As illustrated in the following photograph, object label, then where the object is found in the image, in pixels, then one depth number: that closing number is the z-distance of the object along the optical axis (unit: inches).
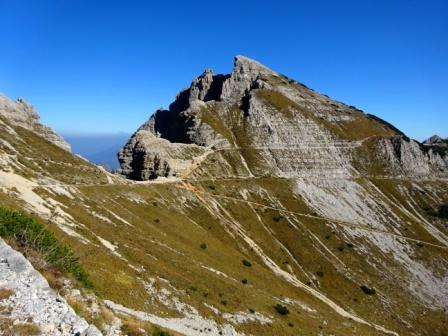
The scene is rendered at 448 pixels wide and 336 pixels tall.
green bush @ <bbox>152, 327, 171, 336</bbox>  1032.1
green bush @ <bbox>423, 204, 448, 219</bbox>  6860.2
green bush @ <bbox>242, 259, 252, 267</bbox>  3617.6
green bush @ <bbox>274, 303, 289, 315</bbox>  2630.9
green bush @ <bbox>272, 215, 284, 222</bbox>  5259.8
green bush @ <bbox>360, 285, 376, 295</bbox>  4296.3
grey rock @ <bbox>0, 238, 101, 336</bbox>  733.9
